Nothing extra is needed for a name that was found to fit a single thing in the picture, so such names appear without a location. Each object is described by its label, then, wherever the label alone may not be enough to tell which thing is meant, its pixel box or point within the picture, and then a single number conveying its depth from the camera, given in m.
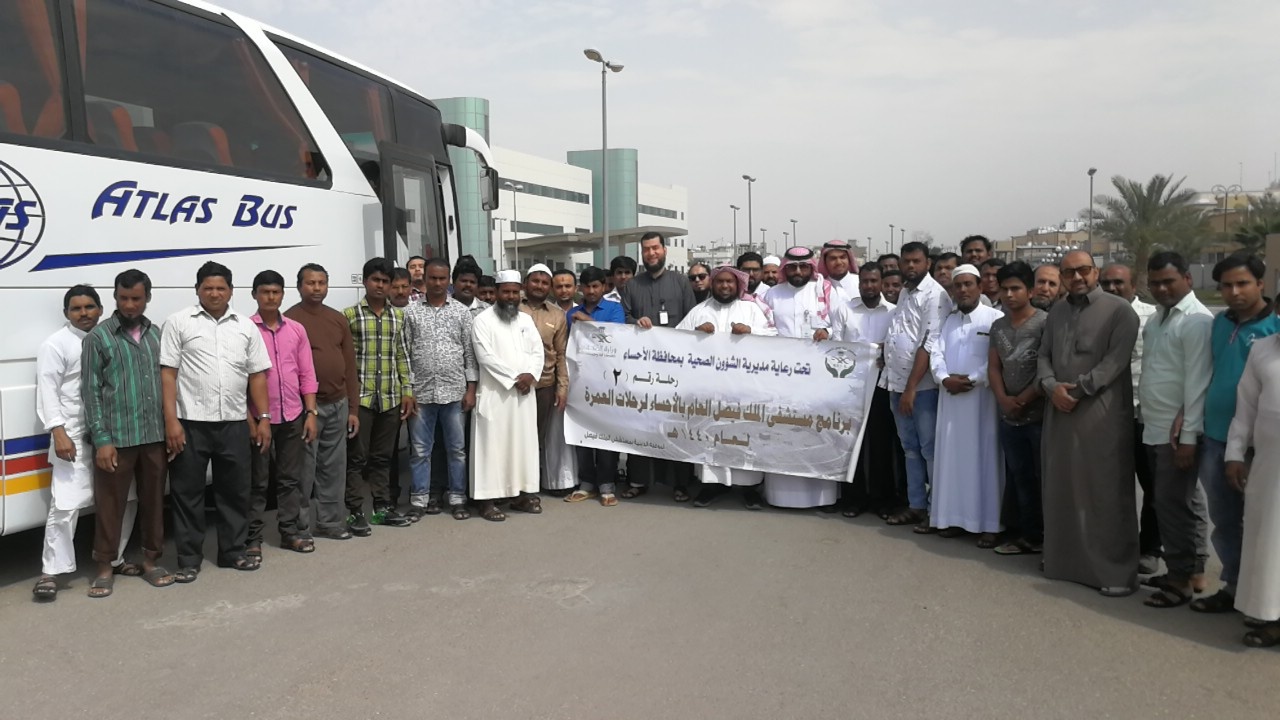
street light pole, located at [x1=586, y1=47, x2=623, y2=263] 21.95
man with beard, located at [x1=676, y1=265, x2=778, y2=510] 6.85
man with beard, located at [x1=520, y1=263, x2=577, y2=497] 6.95
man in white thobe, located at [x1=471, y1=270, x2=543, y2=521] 6.55
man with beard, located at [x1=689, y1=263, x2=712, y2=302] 8.48
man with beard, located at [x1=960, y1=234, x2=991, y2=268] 7.15
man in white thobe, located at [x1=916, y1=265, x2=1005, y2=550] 5.75
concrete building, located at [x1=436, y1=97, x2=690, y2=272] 44.03
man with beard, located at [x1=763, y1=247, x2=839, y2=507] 7.18
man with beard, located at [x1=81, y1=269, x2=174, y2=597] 4.86
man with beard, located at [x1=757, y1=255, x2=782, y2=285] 9.18
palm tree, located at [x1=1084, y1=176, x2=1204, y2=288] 31.75
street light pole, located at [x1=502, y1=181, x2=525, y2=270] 55.84
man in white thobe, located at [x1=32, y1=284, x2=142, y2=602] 4.78
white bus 4.91
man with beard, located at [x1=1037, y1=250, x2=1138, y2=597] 4.89
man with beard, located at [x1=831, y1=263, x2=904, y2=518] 6.57
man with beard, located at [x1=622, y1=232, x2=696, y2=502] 7.24
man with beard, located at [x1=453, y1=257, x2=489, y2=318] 7.07
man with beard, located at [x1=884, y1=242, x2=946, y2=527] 6.05
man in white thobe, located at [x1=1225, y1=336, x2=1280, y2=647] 4.02
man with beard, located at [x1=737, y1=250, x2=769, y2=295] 8.72
